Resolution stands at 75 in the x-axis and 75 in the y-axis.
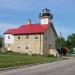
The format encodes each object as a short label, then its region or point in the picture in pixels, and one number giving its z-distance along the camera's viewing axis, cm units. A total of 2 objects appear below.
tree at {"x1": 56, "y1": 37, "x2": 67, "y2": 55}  3406
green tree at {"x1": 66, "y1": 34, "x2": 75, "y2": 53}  4249
